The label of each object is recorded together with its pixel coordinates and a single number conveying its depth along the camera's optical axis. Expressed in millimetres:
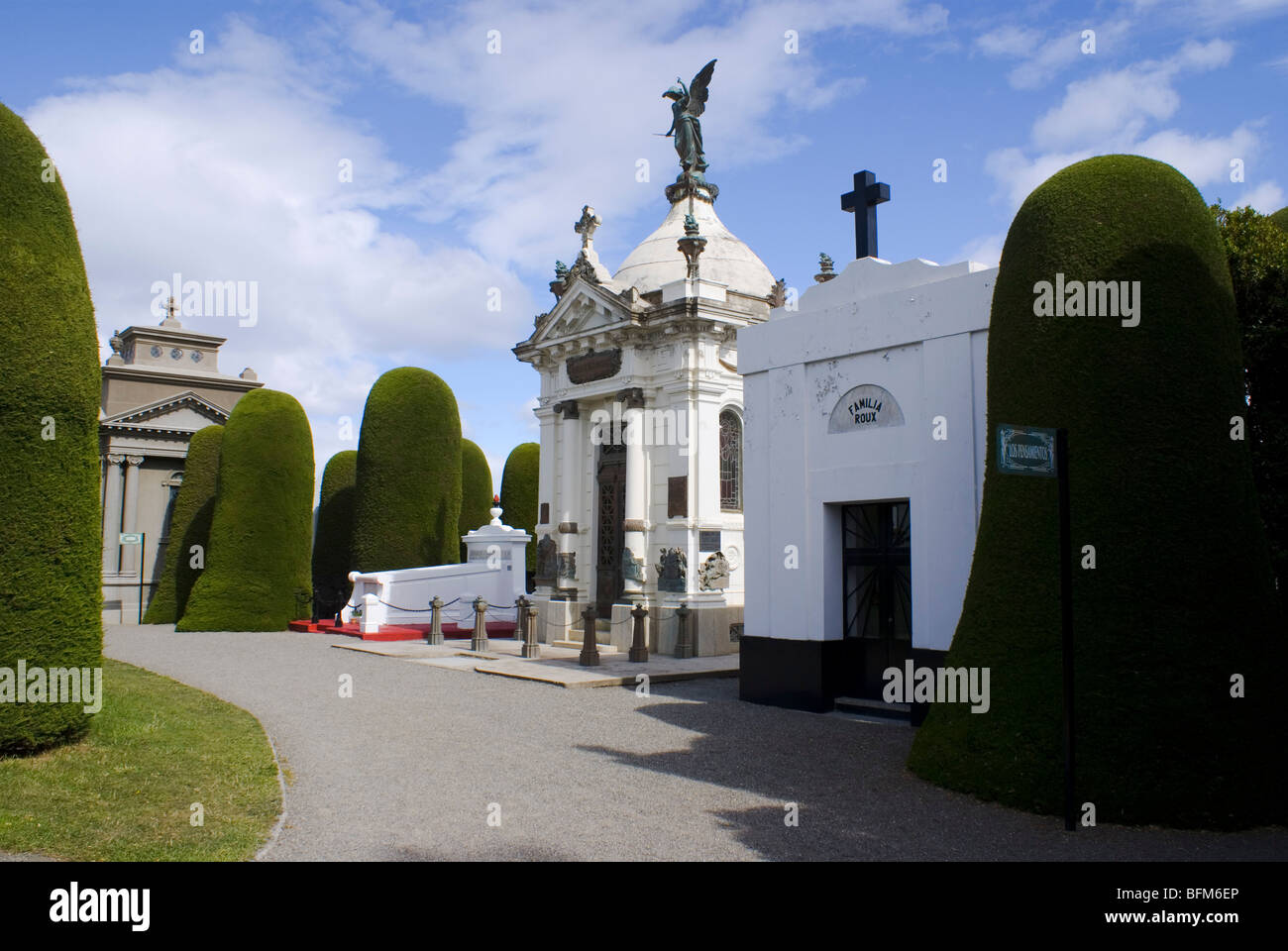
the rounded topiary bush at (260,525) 22281
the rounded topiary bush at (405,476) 23828
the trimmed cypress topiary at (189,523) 25625
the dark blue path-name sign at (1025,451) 6176
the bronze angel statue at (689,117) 20719
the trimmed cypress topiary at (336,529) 28219
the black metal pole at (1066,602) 6203
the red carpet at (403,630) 20438
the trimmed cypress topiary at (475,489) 32062
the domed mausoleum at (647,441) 17484
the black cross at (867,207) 11062
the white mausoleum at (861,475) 9656
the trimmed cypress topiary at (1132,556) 6297
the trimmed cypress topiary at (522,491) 31844
